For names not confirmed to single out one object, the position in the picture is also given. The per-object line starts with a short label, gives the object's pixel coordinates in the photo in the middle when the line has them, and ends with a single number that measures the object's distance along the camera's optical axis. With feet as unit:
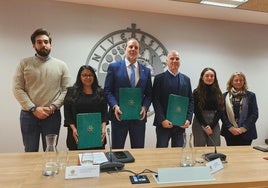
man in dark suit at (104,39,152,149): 7.63
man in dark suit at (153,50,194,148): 7.93
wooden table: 3.70
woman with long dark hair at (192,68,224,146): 8.98
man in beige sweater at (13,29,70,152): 7.49
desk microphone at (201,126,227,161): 4.92
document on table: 4.49
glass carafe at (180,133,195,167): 4.69
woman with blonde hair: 9.44
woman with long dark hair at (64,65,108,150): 6.89
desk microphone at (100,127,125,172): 4.20
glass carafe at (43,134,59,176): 4.11
